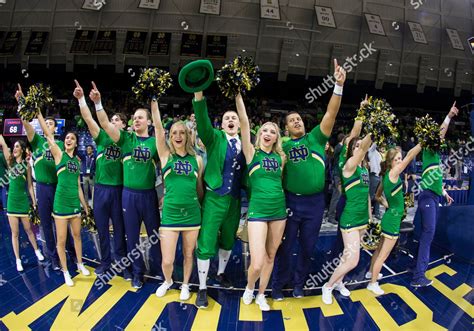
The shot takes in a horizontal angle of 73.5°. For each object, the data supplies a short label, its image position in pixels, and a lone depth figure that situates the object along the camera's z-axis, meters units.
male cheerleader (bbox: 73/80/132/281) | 3.60
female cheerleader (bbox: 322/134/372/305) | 3.45
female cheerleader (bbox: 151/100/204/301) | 3.28
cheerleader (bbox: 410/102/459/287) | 3.99
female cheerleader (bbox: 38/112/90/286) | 3.72
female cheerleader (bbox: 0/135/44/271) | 4.16
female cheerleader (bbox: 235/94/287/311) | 3.12
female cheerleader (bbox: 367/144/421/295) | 3.71
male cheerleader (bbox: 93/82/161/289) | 3.48
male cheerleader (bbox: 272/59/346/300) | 3.28
